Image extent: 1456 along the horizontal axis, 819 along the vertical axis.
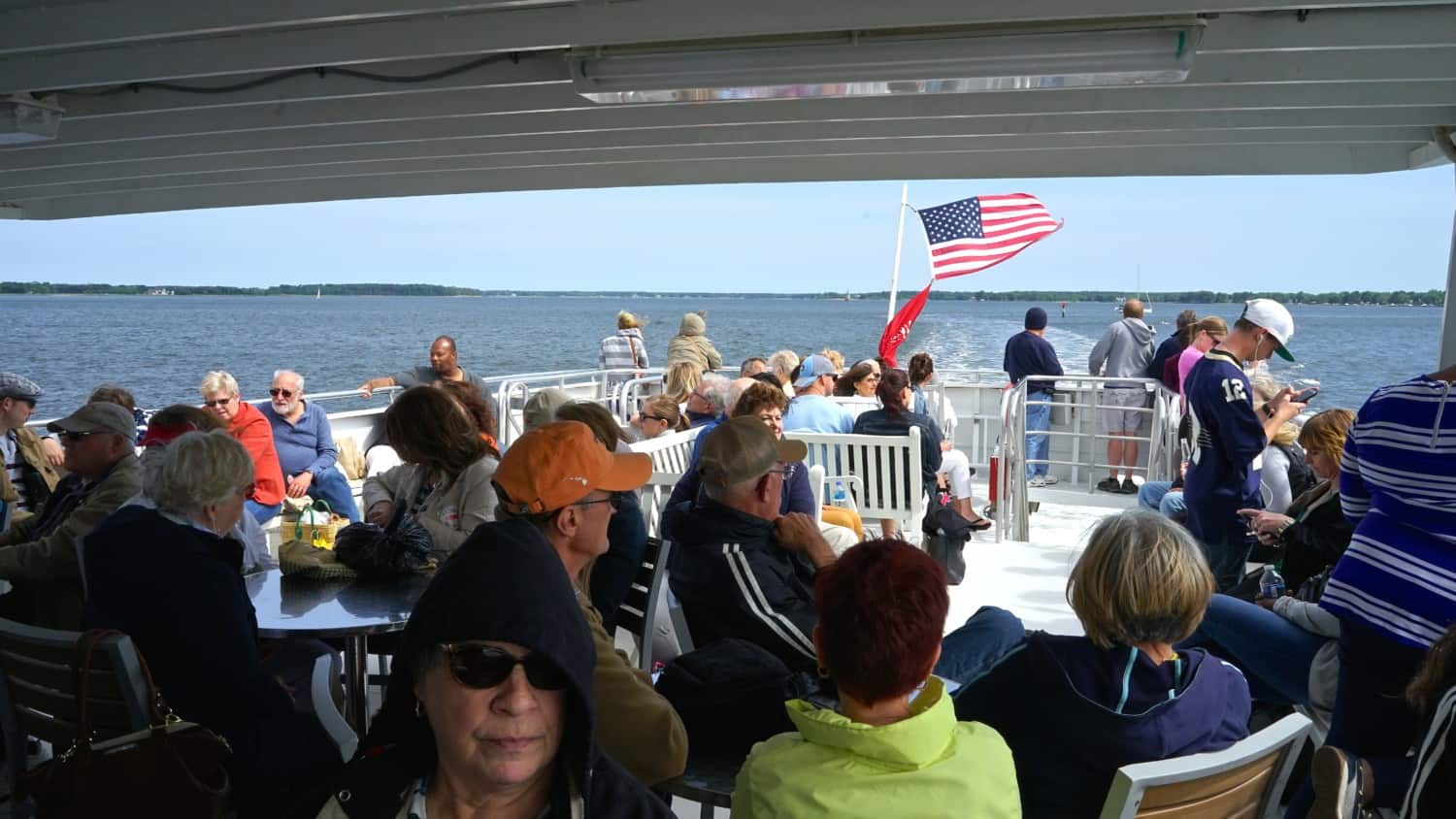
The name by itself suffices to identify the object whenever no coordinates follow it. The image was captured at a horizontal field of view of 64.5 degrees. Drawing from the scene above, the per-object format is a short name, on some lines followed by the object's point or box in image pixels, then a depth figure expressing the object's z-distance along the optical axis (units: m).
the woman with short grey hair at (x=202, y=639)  2.64
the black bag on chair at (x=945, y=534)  6.63
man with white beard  7.32
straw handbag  4.04
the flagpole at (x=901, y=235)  14.52
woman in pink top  8.23
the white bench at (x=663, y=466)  5.55
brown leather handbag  2.27
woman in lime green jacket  1.72
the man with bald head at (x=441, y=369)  8.84
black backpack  2.35
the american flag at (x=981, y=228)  12.33
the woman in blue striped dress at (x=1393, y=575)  2.72
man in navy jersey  5.04
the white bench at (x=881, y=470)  6.75
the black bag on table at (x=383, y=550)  3.65
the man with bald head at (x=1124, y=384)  10.37
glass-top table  3.12
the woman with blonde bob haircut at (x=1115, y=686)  2.09
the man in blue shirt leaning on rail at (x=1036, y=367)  10.77
